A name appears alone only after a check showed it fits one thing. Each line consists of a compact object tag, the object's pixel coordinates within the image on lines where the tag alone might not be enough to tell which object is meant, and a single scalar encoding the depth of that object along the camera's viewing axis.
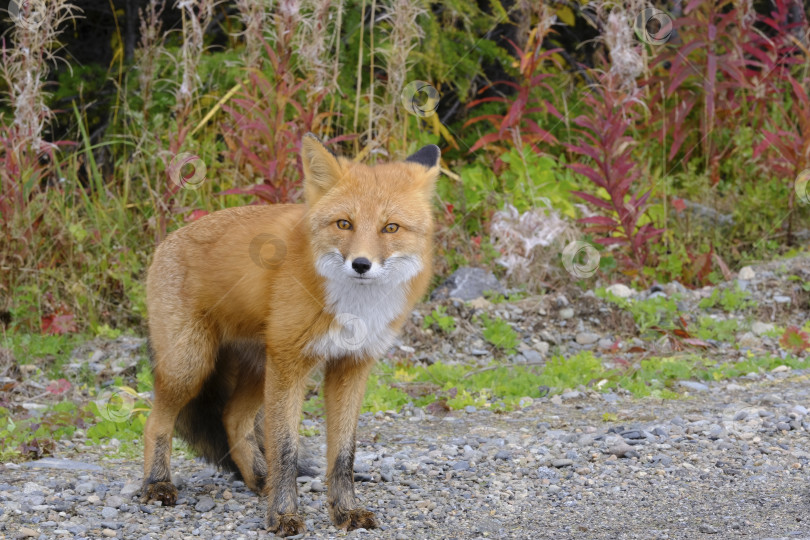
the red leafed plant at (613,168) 14.62
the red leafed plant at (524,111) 15.62
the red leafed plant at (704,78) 16.64
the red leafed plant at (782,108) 16.09
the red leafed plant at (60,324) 13.87
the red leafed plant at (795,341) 13.48
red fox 7.85
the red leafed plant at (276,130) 13.26
